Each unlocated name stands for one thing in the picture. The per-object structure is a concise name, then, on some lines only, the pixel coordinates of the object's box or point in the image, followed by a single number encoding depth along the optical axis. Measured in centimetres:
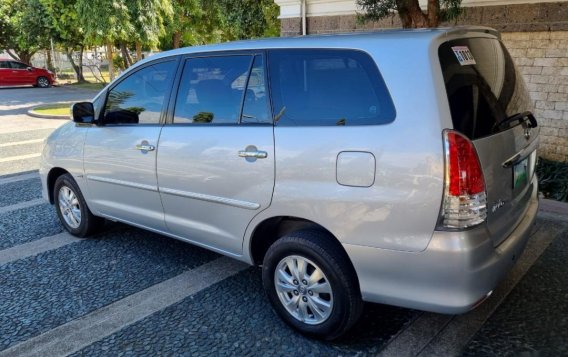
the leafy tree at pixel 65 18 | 1555
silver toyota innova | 233
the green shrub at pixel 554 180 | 545
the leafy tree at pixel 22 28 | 2250
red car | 2422
